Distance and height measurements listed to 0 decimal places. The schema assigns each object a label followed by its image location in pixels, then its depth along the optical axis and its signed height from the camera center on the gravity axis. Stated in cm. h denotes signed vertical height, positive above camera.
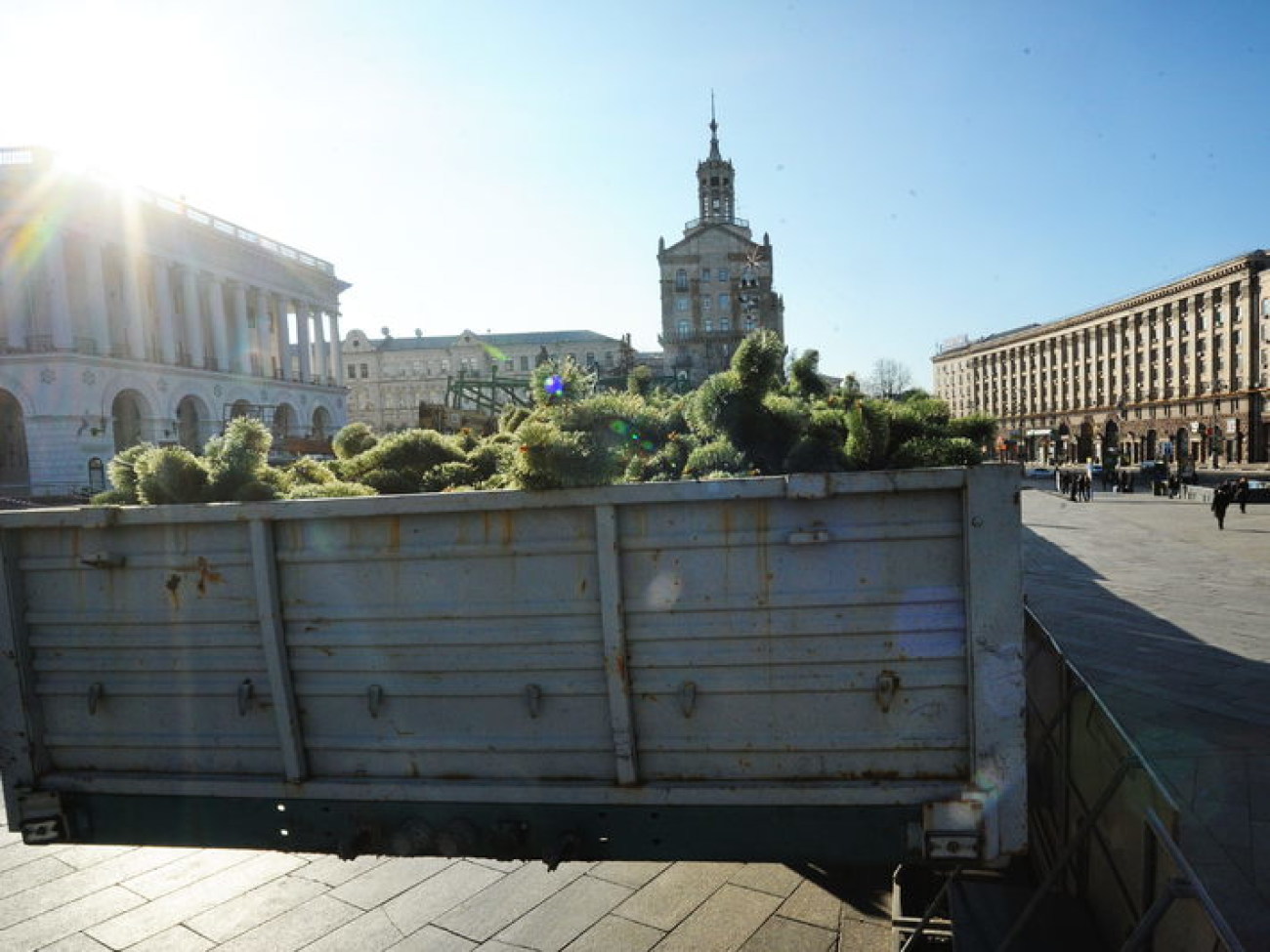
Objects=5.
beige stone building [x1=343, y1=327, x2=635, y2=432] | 10019 +1075
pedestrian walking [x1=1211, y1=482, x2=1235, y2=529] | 2192 -303
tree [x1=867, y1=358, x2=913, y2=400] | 7735 +534
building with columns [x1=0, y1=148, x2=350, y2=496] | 3672 +819
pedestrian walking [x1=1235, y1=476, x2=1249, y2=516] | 2708 -343
